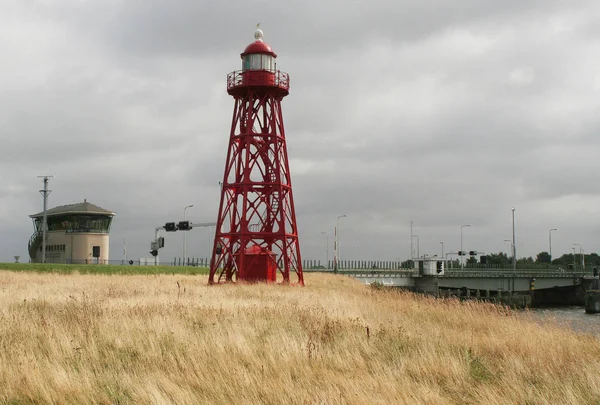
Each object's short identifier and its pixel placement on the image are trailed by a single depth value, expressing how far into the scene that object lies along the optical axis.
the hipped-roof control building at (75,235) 91.50
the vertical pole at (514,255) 89.56
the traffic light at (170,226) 78.75
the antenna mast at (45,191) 75.78
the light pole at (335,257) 74.57
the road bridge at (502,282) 73.06
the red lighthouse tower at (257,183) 37.59
